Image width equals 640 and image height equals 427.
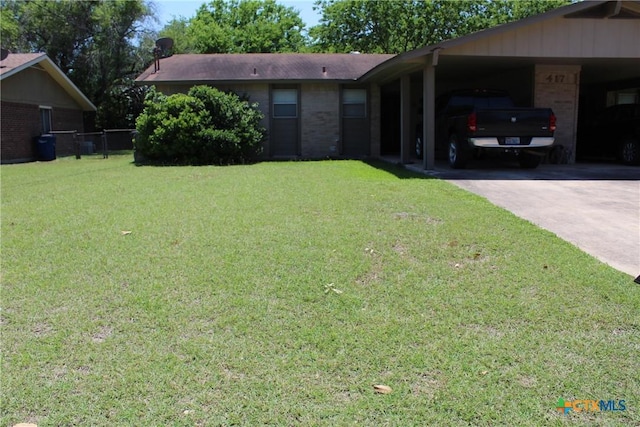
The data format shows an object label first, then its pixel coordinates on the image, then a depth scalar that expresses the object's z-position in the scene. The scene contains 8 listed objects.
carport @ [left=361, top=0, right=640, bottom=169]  12.38
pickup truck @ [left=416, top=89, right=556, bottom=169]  12.19
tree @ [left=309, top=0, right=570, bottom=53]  38.47
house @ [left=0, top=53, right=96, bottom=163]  21.80
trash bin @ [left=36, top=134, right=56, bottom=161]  23.17
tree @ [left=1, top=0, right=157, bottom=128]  31.53
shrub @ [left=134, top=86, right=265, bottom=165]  16.81
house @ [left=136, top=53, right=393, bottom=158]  19.11
